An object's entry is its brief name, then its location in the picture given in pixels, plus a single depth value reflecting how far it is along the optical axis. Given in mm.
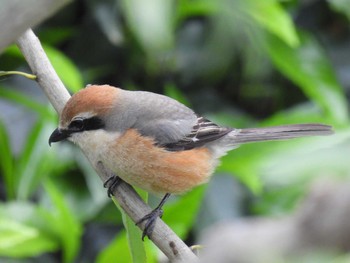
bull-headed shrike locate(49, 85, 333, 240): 4355
